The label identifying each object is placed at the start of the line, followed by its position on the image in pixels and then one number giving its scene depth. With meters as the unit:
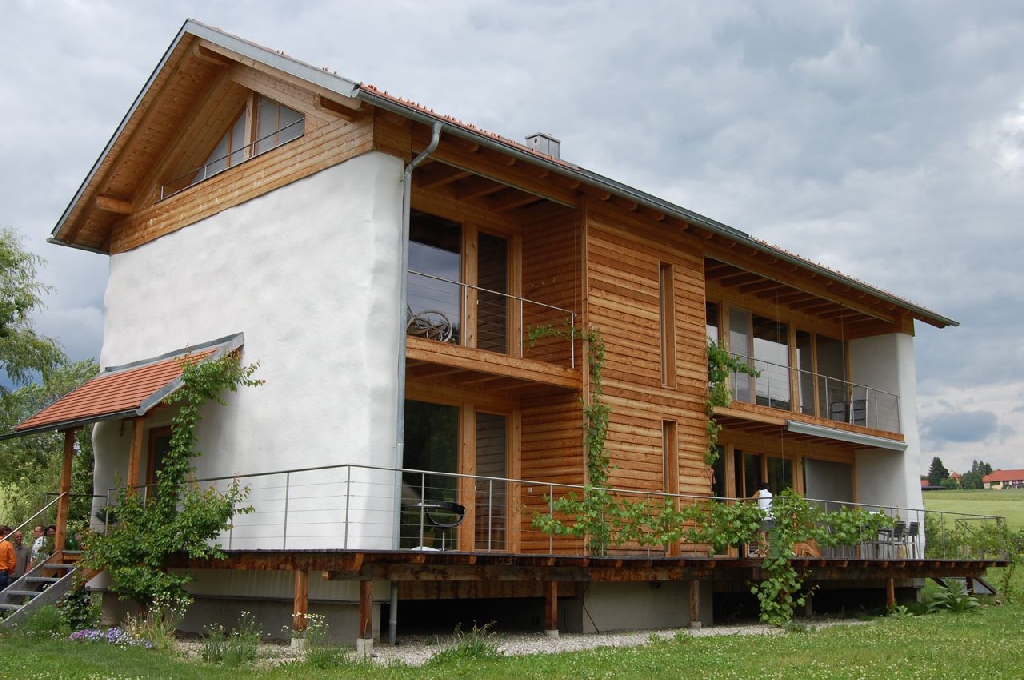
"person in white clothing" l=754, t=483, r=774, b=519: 17.17
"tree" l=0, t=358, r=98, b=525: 26.50
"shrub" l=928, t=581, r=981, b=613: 18.61
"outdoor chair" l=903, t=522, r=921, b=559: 20.27
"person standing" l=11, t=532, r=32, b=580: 15.87
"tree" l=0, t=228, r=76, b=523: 23.80
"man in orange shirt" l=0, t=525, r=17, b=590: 15.15
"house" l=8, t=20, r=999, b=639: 13.45
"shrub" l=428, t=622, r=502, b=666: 10.68
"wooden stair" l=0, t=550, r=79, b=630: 13.78
